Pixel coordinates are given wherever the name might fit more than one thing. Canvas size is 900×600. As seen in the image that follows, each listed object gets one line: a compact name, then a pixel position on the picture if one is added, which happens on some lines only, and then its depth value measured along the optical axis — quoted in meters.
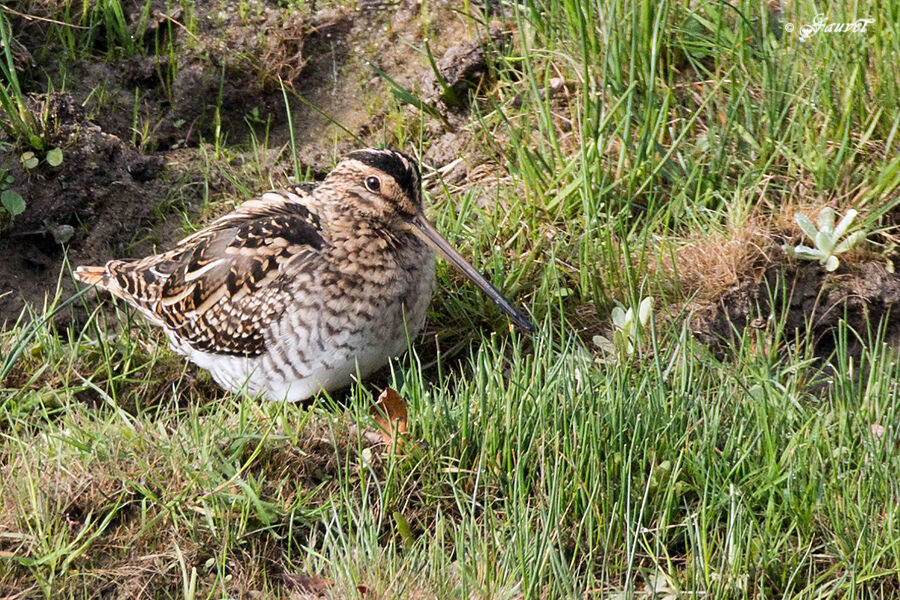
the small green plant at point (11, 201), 8.60
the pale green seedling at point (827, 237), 8.08
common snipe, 7.56
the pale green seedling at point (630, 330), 7.51
